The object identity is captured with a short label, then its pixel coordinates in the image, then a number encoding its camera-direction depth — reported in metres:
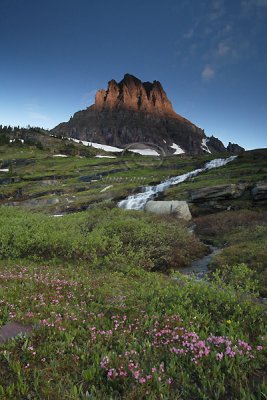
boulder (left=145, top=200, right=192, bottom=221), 40.76
